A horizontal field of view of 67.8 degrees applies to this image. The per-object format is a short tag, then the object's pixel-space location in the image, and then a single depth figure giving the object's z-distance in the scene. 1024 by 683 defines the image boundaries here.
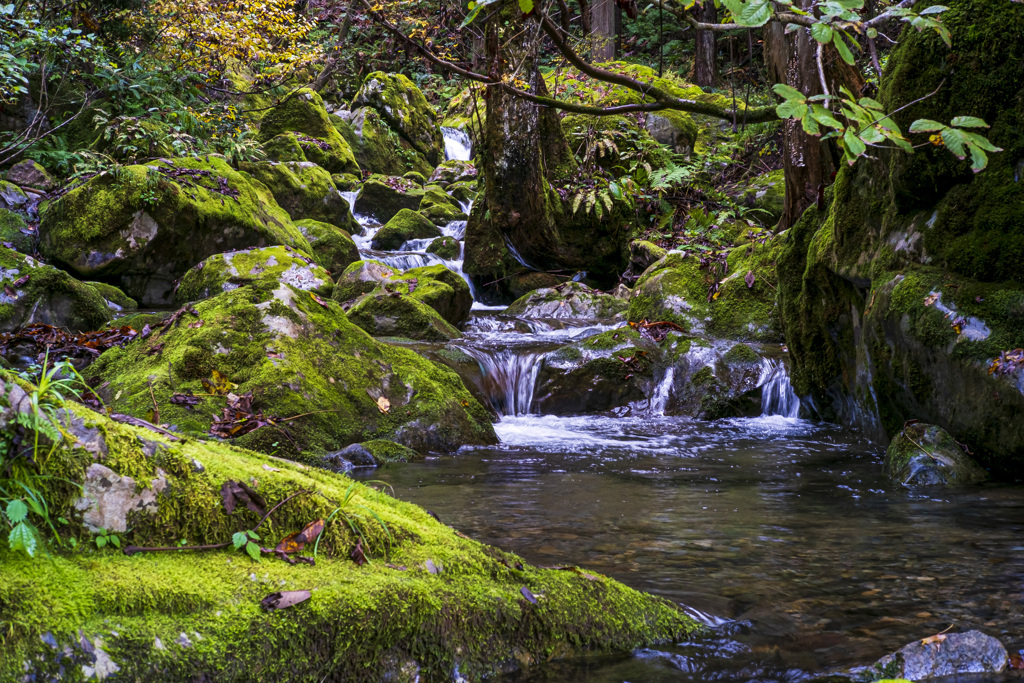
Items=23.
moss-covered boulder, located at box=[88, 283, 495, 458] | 5.99
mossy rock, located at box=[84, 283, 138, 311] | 10.88
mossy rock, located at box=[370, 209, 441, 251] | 16.36
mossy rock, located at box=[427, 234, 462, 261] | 15.71
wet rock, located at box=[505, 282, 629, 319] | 12.66
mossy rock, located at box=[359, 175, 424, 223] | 18.88
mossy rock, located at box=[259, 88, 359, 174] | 20.20
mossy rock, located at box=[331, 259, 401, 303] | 11.46
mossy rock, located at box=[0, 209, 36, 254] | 11.38
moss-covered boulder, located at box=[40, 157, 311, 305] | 11.38
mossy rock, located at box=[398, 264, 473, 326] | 11.43
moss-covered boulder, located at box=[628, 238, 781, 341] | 10.20
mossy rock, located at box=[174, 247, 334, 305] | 9.64
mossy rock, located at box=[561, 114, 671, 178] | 15.73
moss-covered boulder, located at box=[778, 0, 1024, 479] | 5.35
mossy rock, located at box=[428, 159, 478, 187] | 21.98
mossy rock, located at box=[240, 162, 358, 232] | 16.23
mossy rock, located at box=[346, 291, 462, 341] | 10.11
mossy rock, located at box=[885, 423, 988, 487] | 5.33
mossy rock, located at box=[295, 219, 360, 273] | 14.18
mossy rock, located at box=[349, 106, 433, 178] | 23.03
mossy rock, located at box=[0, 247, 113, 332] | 8.68
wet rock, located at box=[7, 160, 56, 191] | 13.45
